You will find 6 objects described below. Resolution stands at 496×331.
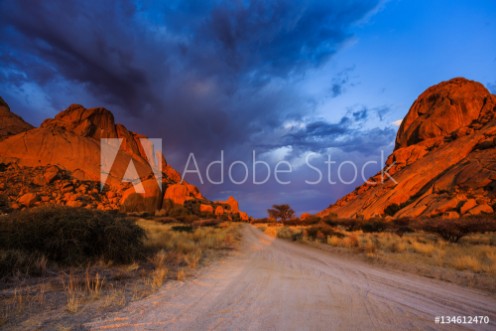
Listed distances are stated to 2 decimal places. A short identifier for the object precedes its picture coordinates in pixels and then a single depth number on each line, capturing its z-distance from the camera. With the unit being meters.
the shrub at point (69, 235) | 7.07
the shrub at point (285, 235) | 25.15
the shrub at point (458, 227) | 16.55
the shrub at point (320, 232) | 21.02
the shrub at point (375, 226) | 25.98
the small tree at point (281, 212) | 87.19
